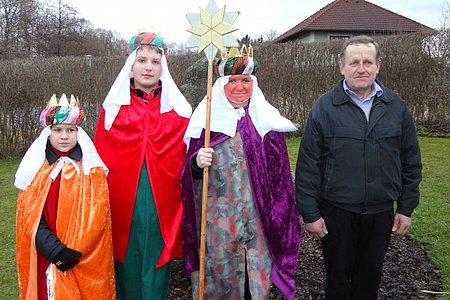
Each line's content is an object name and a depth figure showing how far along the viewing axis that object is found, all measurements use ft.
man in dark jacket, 9.21
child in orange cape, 8.98
